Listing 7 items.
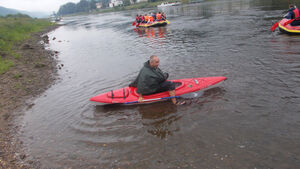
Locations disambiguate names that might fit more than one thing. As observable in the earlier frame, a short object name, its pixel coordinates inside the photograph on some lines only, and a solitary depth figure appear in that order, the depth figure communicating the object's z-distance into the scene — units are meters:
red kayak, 6.29
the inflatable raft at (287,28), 11.80
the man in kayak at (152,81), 5.82
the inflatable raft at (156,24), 24.56
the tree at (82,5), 165.88
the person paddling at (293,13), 11.76
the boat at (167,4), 75.36
